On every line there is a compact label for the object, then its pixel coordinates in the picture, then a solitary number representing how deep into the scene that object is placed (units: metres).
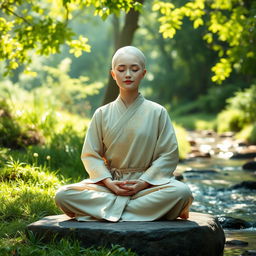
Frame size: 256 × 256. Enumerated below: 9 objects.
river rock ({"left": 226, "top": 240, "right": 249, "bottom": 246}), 4.55
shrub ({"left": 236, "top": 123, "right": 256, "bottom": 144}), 15.14
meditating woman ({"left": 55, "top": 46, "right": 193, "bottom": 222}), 4.11
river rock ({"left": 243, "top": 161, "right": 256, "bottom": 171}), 10.27
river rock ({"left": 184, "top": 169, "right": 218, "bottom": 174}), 10.04
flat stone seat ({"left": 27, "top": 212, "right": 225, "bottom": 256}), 3.71
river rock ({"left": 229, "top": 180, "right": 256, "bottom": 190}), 8.02
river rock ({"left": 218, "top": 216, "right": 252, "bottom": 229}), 5.35
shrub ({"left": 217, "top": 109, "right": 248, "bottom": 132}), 18.59
